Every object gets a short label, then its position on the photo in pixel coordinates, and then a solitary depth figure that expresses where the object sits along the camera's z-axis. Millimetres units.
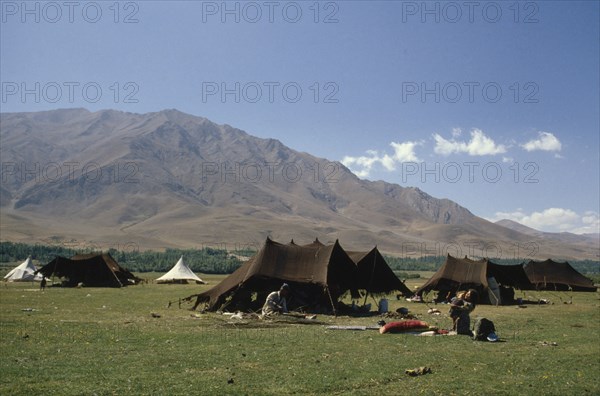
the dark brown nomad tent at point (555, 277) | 47625
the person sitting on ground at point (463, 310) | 18672
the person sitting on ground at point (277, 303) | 23141
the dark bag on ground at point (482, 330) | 17516
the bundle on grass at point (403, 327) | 18922
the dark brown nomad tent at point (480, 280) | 33947
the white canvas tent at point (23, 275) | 48875
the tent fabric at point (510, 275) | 36438
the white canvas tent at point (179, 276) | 53000
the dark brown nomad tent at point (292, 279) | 25953
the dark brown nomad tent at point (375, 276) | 28884
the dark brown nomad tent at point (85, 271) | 44562
